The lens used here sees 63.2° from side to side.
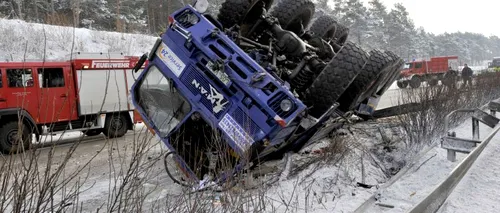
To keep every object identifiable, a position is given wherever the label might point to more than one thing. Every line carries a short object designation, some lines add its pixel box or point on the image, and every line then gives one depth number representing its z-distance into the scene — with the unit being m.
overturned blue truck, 4.34
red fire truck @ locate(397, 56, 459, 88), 29.64
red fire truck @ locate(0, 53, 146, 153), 8.56
